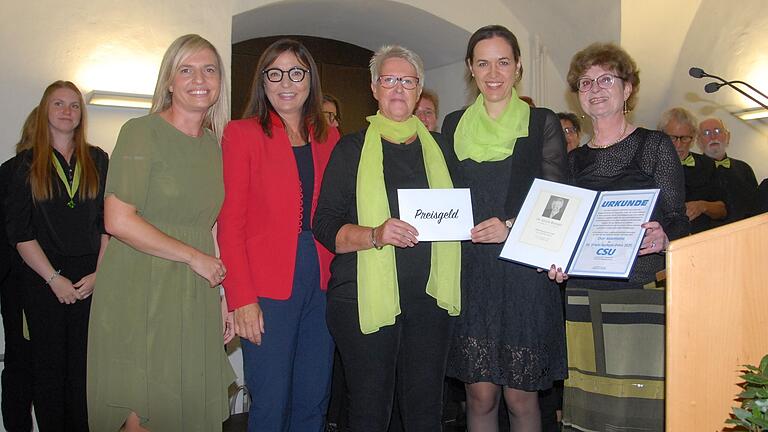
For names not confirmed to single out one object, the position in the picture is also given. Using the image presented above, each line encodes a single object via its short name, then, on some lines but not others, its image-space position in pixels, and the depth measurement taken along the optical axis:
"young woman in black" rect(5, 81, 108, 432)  3.67
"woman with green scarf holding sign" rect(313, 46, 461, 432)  2.40
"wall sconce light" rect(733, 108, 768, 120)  5.55
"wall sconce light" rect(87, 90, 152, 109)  4.63
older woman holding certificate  2.56
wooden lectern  1.78
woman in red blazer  2.49
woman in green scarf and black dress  2.58
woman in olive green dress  2.36
